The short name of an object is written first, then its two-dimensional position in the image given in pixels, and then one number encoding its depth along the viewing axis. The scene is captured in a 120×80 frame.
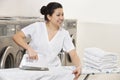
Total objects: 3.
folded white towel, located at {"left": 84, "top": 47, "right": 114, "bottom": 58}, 2.67
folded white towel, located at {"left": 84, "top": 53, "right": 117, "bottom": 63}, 2.67
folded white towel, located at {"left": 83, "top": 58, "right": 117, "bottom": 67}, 2.65
